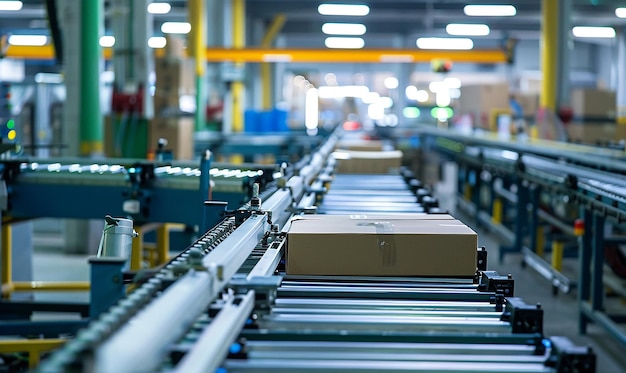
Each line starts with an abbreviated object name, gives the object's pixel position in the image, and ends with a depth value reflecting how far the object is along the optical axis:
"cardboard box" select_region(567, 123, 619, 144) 10.96
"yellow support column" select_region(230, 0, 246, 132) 16.82
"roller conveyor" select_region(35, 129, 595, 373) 1.41
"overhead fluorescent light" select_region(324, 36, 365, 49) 23.94
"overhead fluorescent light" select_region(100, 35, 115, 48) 17.99
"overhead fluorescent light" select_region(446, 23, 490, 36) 19.16
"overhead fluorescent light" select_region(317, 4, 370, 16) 16.83
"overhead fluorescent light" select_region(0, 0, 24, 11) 15.34
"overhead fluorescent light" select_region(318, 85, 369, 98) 35.80
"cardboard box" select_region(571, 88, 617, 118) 10.95
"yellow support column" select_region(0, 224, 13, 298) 5.43
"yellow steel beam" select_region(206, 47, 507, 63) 15.41
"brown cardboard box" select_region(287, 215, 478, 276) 2.42
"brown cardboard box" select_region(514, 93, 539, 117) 15.49
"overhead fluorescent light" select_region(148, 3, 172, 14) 16.70
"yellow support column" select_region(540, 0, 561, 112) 12.20
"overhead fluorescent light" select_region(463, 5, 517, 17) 16.89
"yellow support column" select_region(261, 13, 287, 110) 21.75
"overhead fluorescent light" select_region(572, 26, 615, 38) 19.28
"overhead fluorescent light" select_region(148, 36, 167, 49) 20.56
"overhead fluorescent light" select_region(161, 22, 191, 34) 20.09
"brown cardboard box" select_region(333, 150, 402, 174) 6.09
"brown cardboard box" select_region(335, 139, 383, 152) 7.44
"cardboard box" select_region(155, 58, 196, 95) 8.84
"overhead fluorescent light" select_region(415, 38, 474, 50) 21.34
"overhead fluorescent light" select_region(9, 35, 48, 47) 19.98
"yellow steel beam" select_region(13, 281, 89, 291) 5.75
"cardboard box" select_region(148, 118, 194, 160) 8.42
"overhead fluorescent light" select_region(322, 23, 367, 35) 20.89
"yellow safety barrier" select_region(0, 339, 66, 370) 4.08
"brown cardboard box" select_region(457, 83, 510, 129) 14.51
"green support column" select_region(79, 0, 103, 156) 7.91
